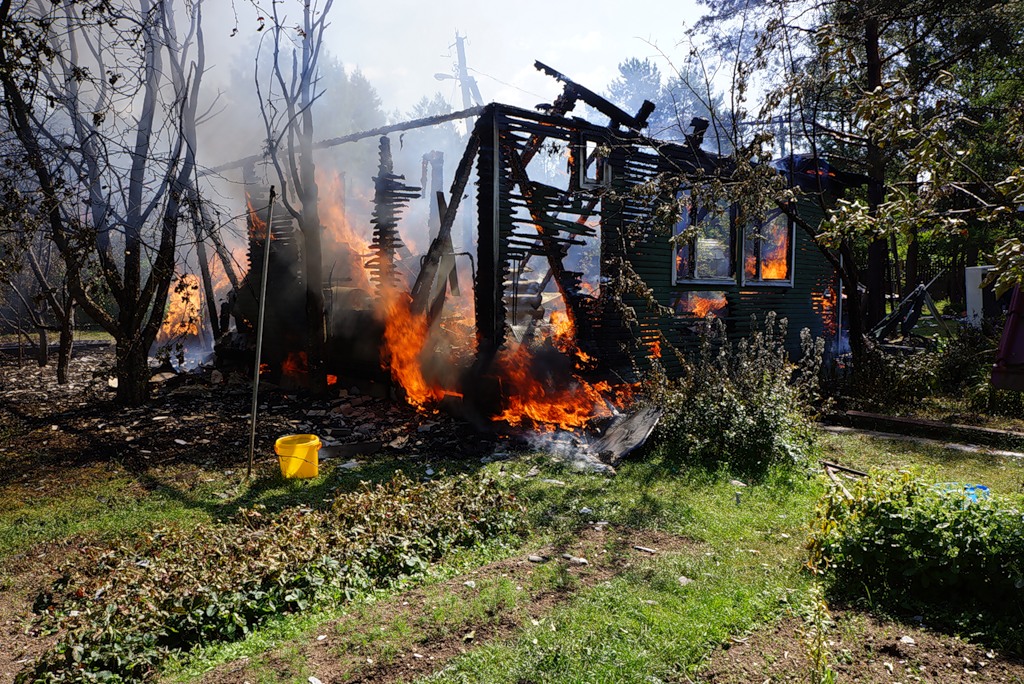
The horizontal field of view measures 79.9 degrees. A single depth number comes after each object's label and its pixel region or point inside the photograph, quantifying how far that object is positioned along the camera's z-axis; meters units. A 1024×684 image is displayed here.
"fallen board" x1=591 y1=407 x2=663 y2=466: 7.87
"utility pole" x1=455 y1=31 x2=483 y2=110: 35.50
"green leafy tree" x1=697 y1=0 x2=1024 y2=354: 3.61
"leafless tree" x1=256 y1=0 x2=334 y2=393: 11.58
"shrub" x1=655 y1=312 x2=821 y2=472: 7.30
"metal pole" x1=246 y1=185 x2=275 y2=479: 6.94
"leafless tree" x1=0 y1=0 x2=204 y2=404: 7.55
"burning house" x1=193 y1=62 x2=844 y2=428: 10.12
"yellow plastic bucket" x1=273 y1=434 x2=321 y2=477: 7.19
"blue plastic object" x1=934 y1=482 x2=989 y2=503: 4.35
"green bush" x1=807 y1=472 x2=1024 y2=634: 3.82
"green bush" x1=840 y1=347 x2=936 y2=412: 10.95
